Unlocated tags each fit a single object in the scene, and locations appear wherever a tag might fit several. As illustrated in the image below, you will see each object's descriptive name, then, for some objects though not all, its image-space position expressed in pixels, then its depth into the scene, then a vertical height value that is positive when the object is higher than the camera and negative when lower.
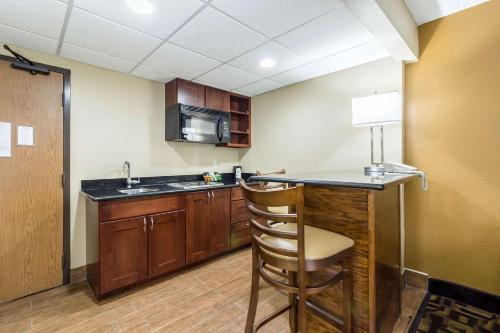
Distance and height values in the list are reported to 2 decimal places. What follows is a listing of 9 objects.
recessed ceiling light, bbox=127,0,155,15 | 1.58 +1.15
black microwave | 2.94 +0.59
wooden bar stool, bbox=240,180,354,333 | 1.06 -0.43
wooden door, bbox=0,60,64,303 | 2.08 -0.20
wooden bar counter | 1.23 -0.39
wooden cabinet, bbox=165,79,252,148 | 3.02 +0.96
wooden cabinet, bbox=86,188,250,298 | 2.06 -0.71
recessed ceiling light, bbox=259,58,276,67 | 2.53 +1.18
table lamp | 1.80 +0.45
